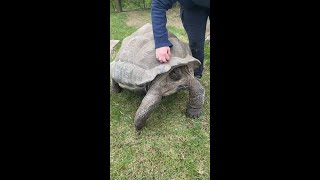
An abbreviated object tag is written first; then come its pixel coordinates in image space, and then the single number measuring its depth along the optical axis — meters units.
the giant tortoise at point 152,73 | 1.79
